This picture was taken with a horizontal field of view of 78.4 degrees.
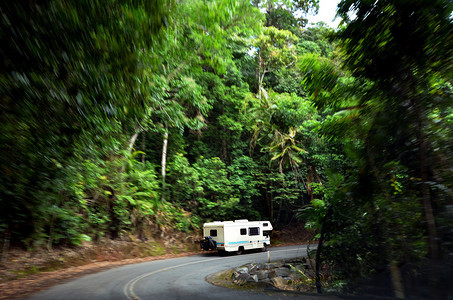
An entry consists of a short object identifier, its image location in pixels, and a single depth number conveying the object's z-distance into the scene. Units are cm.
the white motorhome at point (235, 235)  1850
